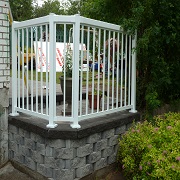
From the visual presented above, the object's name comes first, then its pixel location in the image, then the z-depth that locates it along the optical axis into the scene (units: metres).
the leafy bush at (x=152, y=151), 2.93
